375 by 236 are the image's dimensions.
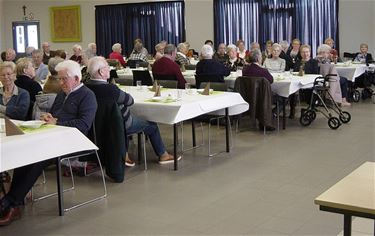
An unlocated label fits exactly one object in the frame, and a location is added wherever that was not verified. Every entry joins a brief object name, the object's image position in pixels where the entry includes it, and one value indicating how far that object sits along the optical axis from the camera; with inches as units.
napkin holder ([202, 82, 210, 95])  208.5
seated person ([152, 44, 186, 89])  267.0
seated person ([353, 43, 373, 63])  383.2
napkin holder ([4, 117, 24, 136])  131.1
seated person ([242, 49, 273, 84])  250.5
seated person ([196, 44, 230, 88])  269.7
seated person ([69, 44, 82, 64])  390.9
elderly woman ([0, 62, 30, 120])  173.6
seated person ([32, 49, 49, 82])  280.7
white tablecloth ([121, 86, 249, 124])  183.3
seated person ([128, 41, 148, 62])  433.4
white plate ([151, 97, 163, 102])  193.9
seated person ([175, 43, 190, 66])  348.7
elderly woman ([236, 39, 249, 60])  415.1
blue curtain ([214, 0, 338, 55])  445.1
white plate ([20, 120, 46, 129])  137.6
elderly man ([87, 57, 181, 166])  171.0
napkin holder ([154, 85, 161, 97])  208.7
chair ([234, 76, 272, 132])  245.6
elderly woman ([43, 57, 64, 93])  178.4
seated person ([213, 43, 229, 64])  361.0
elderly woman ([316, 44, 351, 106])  293.6
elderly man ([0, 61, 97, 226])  153.8
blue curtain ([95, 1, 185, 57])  514.0
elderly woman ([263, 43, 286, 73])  306.9
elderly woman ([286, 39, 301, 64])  395.7
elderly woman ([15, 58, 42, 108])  194.4
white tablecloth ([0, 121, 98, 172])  123.6
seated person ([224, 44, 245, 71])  334.6
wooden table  74.5
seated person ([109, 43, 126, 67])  413.0
